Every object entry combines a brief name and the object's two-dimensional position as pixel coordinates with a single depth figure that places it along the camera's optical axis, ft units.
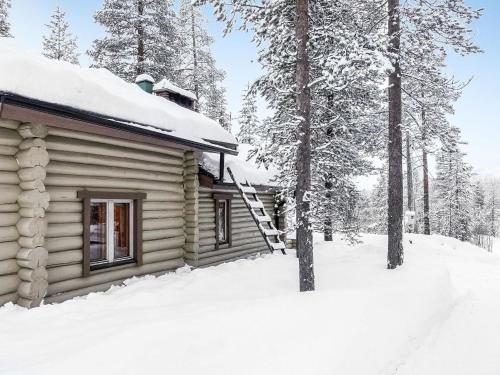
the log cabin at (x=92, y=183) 17.95
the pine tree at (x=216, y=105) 88.53
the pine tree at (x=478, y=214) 138.88
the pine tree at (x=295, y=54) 22.24
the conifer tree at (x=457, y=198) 115.14
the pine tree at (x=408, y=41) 30.42
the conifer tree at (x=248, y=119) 108.47
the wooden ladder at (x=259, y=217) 33.24
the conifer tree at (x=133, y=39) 64.34
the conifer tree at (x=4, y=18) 65.14
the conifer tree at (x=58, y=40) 92.79
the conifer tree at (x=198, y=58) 85.76
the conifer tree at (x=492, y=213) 197.40
